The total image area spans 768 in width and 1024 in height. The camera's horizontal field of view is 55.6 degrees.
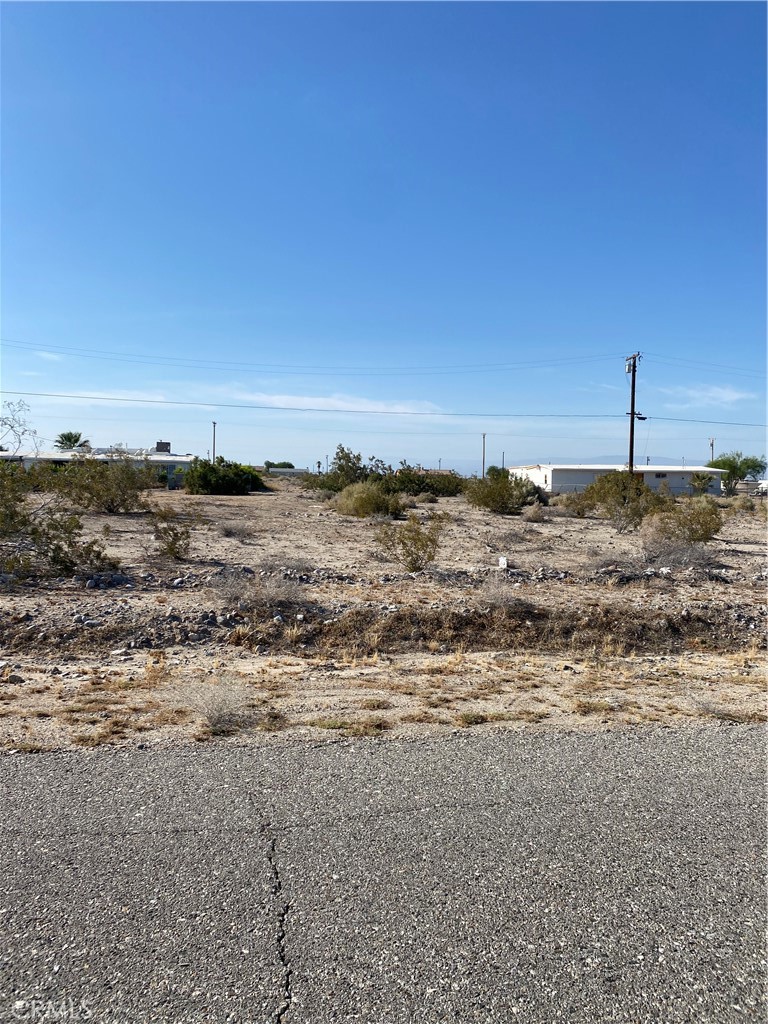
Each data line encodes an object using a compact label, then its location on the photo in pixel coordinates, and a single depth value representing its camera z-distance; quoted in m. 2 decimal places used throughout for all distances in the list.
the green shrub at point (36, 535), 13.72
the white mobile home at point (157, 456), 35.41
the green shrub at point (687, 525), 21.11
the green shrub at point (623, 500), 28.36
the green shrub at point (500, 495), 36.06
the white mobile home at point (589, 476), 84.81
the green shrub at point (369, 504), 32.25
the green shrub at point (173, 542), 16.19
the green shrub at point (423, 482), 50.43
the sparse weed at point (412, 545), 16.32
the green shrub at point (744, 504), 44.22
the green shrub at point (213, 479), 51.44
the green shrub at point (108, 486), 26.98
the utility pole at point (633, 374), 46.19
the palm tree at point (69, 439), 86.62
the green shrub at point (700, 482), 61.52
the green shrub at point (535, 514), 32.66
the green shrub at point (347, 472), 48.22
